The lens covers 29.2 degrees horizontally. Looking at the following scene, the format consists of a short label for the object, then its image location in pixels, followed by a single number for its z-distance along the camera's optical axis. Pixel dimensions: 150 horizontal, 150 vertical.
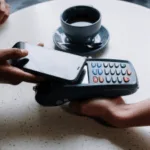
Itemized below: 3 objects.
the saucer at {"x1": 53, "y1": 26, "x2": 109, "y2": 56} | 0.61
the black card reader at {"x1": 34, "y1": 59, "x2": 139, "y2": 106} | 0.48
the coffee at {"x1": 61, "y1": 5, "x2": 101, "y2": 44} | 0.59
